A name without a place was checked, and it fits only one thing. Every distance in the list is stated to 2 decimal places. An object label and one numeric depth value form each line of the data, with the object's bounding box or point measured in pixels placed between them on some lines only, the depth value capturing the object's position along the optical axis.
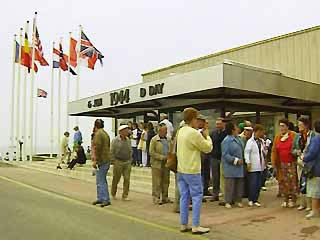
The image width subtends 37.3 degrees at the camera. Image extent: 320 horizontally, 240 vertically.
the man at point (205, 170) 10.71
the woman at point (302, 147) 9.06
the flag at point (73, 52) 28.95
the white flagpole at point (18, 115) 31.78
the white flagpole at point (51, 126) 33.94
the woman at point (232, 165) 9.96
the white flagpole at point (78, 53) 27.89
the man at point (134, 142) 18.42
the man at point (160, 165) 10.69
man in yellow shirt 7.59
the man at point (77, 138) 20.16
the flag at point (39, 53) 29.78
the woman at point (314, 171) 8.41
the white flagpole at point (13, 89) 31.94
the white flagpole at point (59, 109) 33.02
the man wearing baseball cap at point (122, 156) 11.18
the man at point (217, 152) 10.48
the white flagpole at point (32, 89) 29.33
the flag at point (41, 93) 32.59
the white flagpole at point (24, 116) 30.12
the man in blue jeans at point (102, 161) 10.69
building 15.13
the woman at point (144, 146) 16.98
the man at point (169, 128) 11.87
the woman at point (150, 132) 16.57
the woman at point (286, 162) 9.65
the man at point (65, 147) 21.67
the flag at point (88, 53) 27.89
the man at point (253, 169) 10.13
